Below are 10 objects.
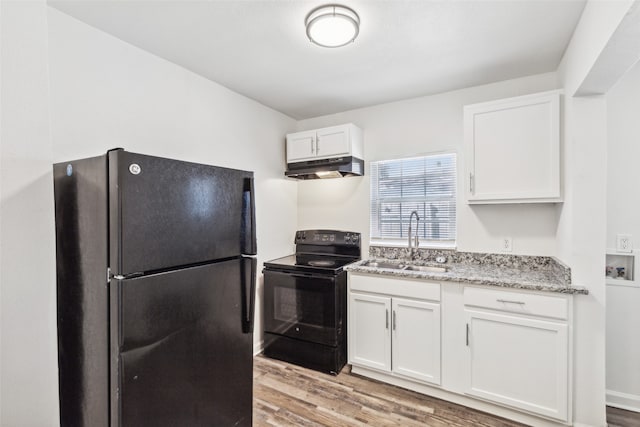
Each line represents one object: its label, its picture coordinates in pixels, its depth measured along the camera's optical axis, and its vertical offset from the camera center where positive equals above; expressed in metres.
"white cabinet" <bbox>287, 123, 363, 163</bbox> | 2.95 +0.71
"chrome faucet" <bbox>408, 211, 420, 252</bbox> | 2.85 -0.25
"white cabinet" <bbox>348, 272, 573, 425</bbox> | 1.86 -0.93
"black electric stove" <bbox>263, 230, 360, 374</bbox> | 2.57 -0.90
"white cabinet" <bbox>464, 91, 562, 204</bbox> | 2.09 +0.46
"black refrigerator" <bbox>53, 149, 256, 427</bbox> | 1.15 -0.35
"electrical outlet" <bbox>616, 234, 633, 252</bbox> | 2.08 -0.23
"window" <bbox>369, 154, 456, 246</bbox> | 2.81 +0.14
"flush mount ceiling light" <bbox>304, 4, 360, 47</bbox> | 1.61 +1.05
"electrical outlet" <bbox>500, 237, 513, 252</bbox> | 2.50 -0.27
